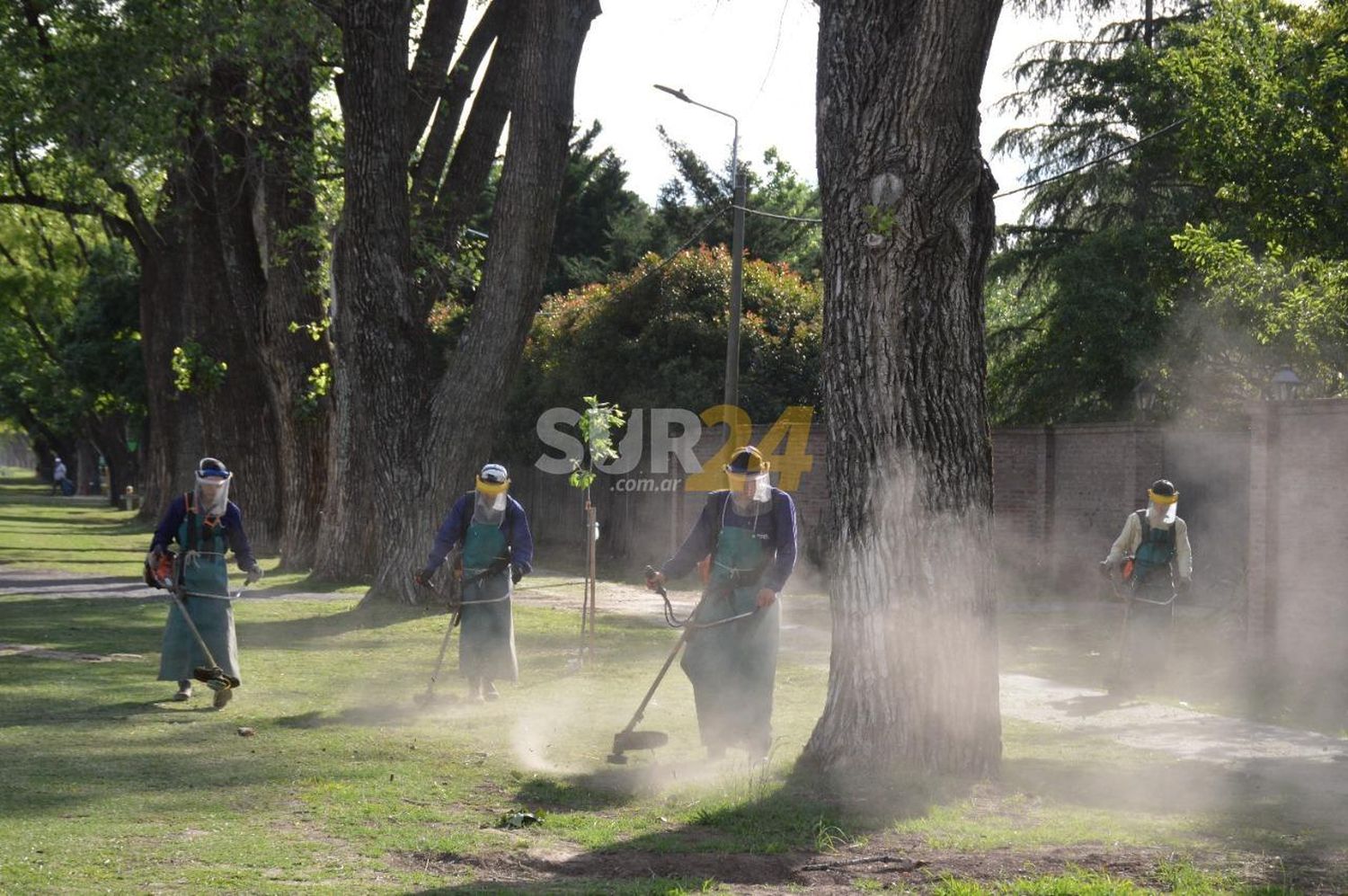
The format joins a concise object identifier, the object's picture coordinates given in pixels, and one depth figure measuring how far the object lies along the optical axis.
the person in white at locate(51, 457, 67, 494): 74.81
